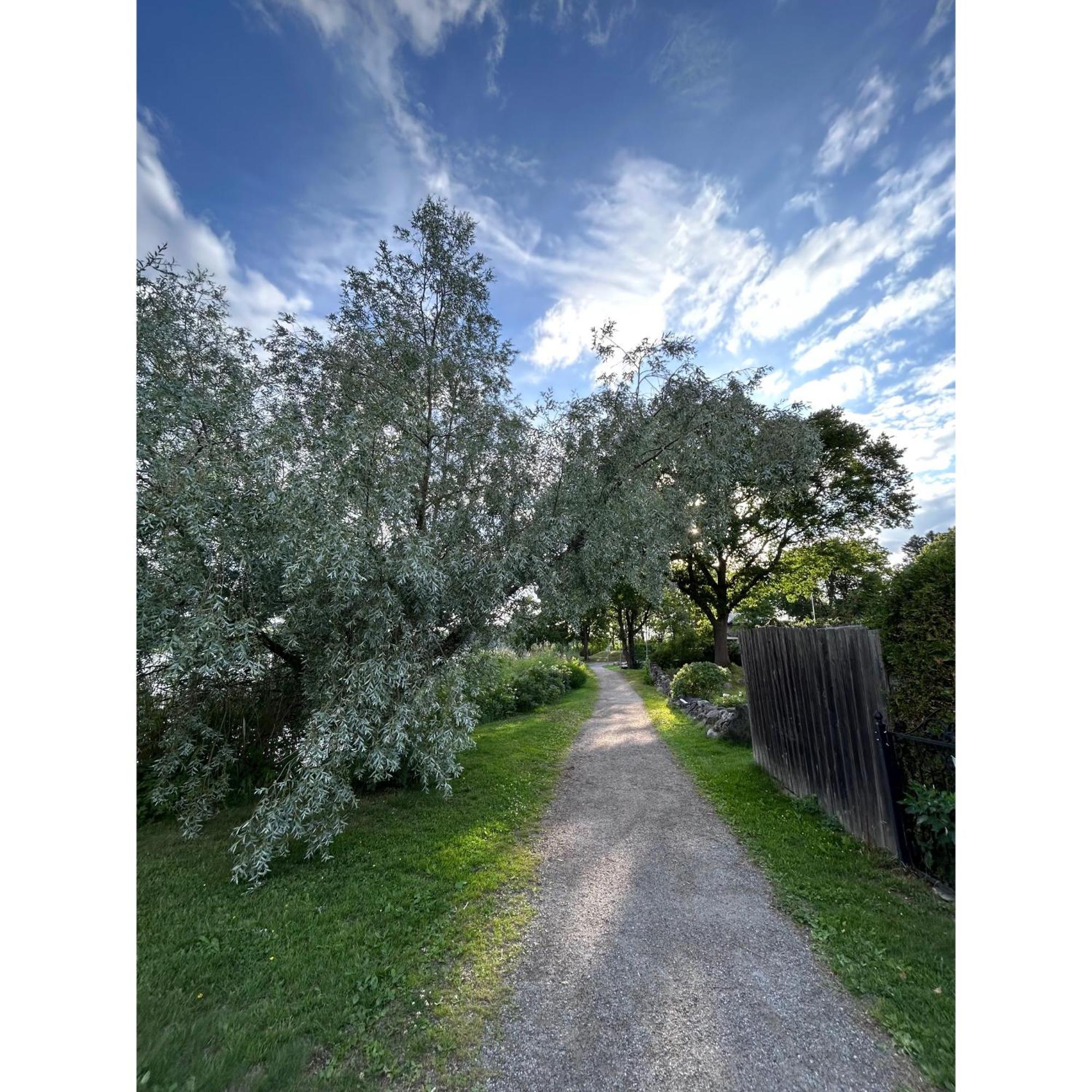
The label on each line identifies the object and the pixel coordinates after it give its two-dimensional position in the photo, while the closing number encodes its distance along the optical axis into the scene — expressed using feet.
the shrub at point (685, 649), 62.69
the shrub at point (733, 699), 30.71
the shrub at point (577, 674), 58.65
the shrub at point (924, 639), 10.53
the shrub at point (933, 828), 9.99
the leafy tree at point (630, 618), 56.44
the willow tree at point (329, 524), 11.53
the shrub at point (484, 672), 16.83
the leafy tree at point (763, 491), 21.70
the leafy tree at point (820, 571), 48.37
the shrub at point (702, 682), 38.99
